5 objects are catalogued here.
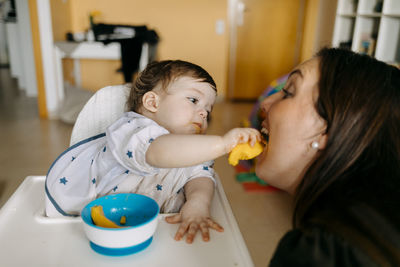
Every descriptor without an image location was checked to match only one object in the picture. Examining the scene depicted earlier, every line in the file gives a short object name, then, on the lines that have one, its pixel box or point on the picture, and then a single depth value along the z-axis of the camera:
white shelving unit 3.14
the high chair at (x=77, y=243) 0.73
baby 0.79
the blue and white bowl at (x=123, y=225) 0.71
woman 0.51
